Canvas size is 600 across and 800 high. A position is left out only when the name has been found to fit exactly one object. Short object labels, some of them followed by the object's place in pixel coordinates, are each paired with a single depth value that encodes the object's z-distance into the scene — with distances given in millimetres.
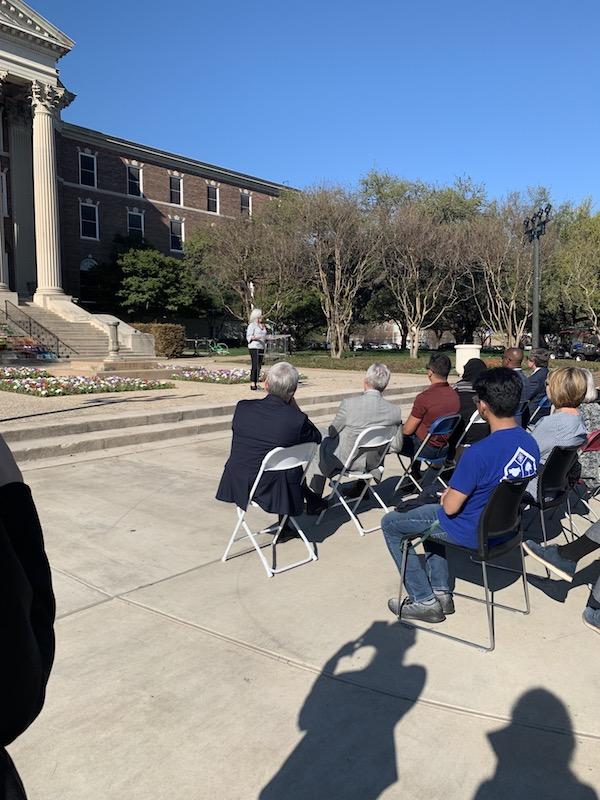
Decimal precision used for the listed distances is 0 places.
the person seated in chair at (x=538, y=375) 8398
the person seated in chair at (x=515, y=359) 8165
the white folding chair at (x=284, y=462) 4422
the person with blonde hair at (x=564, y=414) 5012
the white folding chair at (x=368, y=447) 5276
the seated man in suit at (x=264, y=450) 4625
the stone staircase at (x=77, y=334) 27719
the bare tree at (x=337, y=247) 28625
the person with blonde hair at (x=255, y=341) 15039
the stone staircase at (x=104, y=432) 8289
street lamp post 22359
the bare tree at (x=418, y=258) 30000
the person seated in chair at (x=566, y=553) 3924
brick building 30688
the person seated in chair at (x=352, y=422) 5633
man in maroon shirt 6328
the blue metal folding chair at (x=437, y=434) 5965
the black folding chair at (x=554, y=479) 4703
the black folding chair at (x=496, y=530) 3436
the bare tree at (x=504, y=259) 31281
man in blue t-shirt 3570
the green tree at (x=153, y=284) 38594
